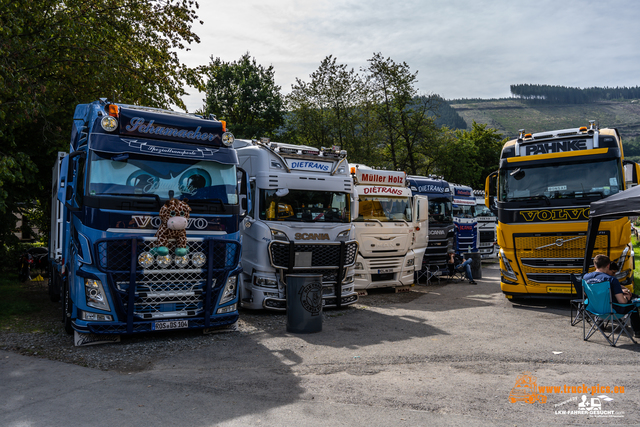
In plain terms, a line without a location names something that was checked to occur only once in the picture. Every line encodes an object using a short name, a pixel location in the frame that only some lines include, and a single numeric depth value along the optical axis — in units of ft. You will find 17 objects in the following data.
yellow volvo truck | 33.27
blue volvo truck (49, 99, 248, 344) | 23.13
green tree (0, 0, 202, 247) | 32.58
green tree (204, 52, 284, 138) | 114.52
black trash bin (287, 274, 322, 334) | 27.91
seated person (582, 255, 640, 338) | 24.34
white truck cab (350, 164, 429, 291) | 42.06
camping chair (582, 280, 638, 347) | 24.21
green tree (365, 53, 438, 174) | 98.63
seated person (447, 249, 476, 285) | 52.31
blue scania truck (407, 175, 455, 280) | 53.01
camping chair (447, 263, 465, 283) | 54.75
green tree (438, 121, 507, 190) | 164.17
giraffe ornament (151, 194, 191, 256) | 23.71
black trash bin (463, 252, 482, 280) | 54.85
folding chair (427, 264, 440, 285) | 52.06
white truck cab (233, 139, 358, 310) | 32.42
